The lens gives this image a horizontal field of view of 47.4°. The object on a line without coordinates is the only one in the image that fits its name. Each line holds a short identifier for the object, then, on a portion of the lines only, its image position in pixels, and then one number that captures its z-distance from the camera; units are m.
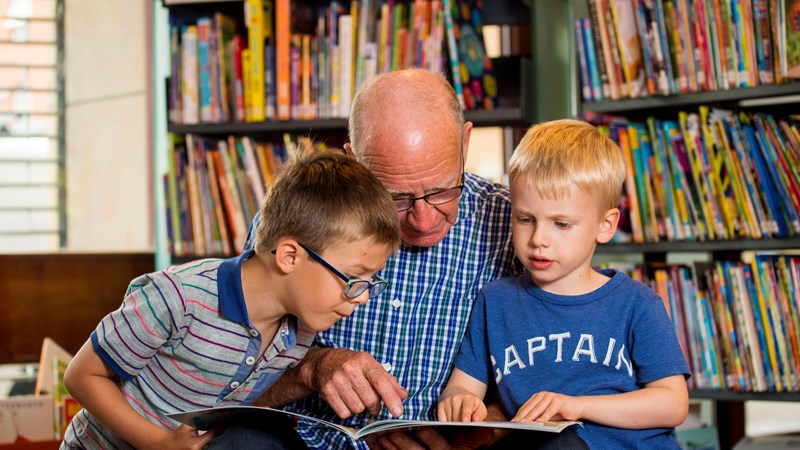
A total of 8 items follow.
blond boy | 1.49
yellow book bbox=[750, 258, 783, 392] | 2.49
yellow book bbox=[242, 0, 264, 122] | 3.05
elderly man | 1.76
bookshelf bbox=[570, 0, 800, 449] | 2.50
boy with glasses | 1.49
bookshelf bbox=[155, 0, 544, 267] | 2.99
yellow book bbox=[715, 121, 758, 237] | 2.52
